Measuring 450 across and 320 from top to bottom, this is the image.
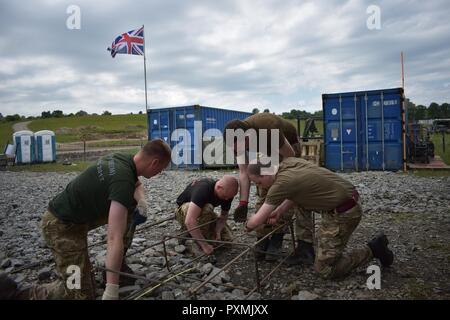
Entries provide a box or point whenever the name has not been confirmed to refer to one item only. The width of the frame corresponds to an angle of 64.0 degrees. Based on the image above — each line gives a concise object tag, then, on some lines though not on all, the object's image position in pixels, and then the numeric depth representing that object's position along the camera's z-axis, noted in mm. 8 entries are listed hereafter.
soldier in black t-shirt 4407
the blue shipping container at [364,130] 12453
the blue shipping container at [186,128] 15977
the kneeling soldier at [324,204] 3559
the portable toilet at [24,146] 21141
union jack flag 19219
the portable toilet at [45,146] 22016
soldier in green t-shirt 2834
